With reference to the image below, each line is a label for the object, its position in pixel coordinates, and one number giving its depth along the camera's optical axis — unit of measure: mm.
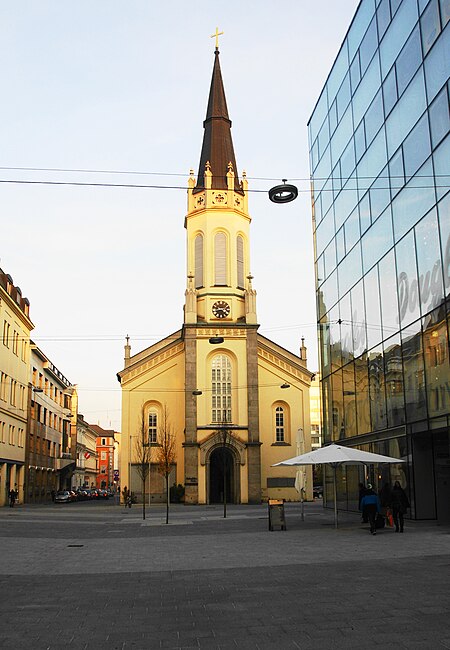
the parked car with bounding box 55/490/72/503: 61969
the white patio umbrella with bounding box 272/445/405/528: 20734
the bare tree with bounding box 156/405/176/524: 48344
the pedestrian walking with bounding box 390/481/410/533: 19828
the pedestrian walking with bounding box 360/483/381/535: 19750
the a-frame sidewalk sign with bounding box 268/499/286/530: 22359
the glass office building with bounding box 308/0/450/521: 20672
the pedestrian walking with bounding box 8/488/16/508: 47100
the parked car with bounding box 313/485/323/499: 64812
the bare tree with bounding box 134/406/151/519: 50719
